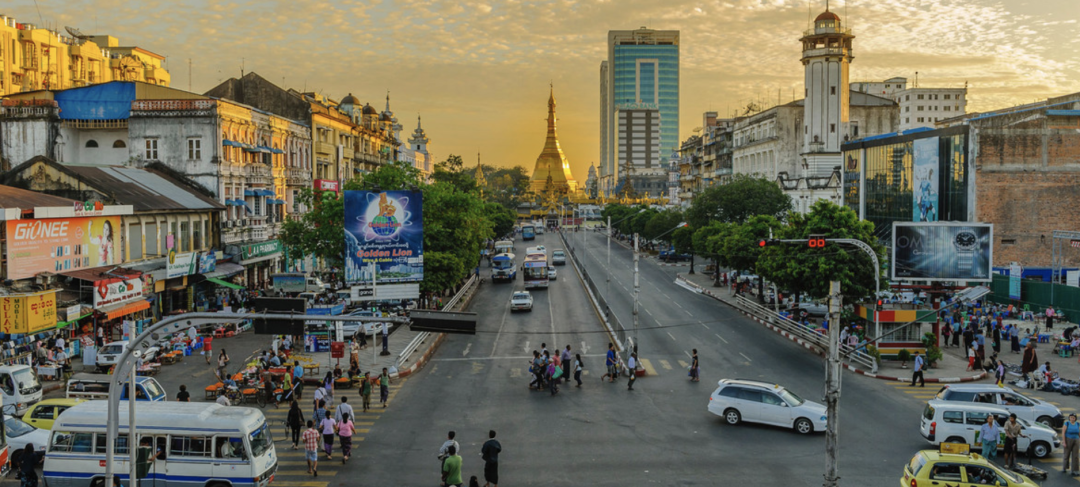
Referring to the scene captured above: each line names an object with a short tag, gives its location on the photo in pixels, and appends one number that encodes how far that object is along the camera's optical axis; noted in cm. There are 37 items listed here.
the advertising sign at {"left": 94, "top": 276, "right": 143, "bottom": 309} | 3656
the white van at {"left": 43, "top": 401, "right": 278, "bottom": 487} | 1914
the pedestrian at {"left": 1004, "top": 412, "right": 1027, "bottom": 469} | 2198
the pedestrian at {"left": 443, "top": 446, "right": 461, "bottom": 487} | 1900
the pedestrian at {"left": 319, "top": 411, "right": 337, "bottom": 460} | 2238
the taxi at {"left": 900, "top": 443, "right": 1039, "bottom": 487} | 1848
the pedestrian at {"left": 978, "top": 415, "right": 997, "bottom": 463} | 2208
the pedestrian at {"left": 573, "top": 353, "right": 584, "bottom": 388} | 3231
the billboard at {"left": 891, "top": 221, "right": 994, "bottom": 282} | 4050
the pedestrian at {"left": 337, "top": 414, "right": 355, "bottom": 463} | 2200
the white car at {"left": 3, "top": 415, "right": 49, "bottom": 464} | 2103
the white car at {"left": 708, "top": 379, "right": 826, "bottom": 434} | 2527
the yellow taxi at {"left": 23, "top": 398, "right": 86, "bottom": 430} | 2264
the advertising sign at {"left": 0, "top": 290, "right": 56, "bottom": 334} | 3089
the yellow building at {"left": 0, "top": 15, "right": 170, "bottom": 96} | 9350
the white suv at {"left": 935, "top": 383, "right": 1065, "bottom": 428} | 2489
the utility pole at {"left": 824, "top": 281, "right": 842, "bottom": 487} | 1792
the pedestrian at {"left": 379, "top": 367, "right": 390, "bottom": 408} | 2822
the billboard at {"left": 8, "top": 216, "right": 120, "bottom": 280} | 3444
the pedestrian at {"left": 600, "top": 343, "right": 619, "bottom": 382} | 3319
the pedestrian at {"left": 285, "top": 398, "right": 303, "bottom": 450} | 2347
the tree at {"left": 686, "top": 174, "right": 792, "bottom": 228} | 7562
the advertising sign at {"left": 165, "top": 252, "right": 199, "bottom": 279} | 4556
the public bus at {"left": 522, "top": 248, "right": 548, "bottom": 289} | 6738
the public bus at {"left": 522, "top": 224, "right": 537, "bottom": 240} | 13638
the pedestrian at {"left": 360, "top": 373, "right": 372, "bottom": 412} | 2744
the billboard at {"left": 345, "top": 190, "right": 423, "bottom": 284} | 4034
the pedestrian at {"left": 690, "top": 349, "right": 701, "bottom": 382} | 3281
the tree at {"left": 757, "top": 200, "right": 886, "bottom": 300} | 4016
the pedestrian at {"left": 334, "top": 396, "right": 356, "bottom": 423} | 2266
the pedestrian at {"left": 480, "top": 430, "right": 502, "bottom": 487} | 1958
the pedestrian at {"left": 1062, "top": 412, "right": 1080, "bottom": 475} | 2125
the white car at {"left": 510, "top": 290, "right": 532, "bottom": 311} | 5409
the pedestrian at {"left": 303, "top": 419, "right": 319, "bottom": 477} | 2106
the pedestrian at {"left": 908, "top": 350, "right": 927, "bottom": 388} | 3212
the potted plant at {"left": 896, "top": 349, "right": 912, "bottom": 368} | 3588
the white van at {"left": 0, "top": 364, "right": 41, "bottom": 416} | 2578
